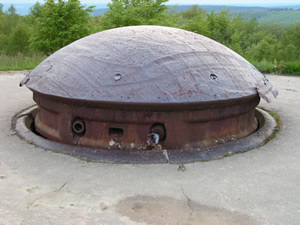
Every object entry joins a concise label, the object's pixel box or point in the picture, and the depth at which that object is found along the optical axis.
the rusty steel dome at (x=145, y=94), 3.37
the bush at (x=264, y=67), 9.58
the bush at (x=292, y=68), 9.38
